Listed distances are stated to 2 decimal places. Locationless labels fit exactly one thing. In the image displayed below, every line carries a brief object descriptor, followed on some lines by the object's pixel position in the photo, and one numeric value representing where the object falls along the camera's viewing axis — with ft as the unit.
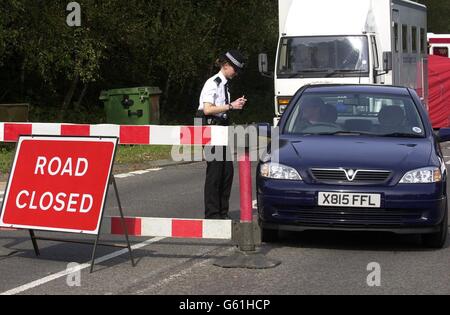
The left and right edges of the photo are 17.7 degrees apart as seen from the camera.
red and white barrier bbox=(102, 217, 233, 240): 39.42
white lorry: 97.90
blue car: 41.42
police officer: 49.28
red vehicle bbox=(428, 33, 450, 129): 139.00
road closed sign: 38.82
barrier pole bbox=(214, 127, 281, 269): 38.59
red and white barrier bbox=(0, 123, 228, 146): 39.37
